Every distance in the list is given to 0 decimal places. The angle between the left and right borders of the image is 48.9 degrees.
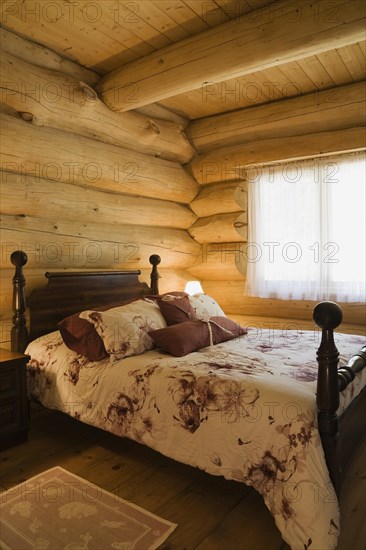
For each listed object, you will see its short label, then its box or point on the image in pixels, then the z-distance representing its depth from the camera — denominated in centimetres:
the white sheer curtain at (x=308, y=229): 377
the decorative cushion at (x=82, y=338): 269
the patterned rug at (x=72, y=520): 181
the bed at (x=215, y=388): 174
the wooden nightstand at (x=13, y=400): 262
